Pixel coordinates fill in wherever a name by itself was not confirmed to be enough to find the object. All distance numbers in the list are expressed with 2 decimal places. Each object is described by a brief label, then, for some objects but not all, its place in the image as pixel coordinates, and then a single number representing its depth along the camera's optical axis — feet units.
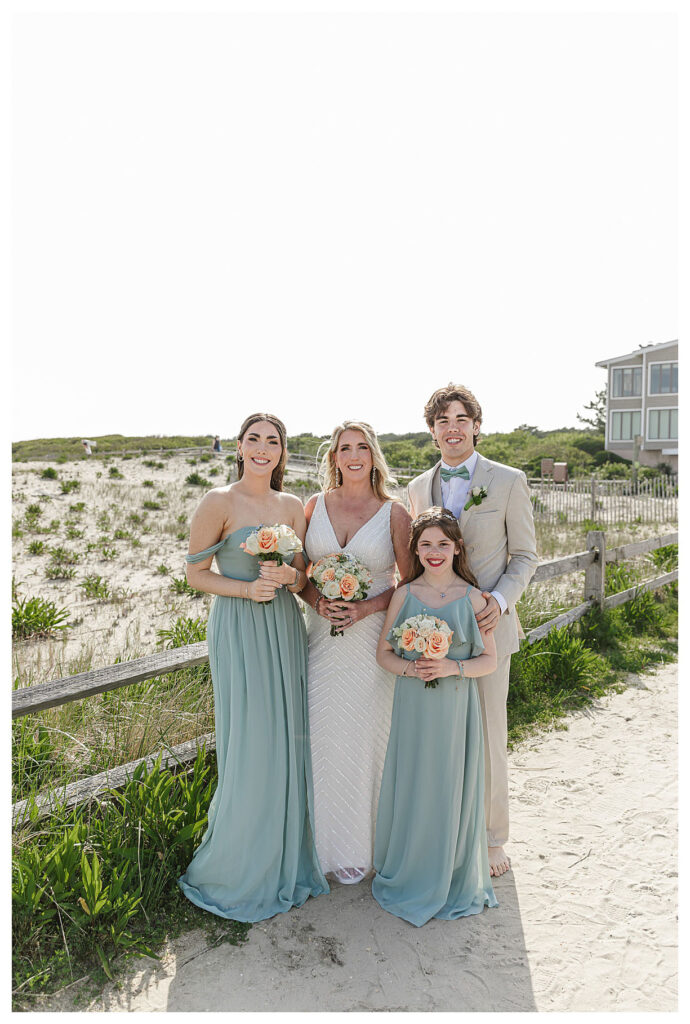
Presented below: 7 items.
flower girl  12.51
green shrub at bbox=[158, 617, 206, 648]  23.94
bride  13.33
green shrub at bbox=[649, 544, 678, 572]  37.65
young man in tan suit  13.56
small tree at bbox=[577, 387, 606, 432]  201.45
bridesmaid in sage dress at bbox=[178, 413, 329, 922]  12.48
